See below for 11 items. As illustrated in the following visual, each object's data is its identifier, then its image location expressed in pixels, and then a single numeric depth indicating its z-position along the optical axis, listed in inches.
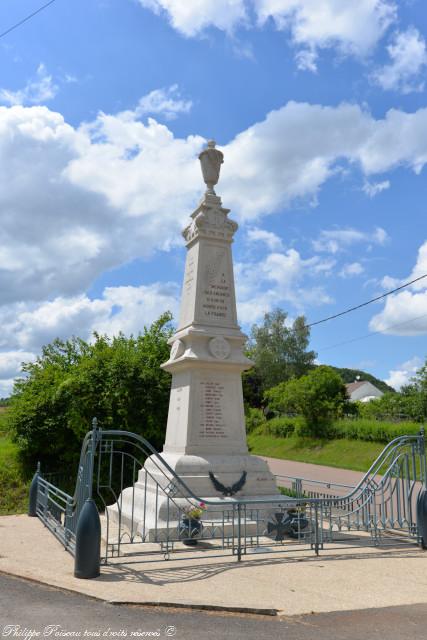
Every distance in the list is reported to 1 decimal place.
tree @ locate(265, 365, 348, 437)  1304.1
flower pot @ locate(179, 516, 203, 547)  311.2
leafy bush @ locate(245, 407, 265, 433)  1602.0
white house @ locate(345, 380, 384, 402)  2787.9
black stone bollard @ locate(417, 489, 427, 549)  321.1
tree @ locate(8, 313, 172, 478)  567.2
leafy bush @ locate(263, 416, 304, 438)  1395.2
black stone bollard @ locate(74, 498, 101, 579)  237.9
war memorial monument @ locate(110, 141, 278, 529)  384.2
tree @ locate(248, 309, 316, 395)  2258.9
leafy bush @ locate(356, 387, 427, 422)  1248.8
